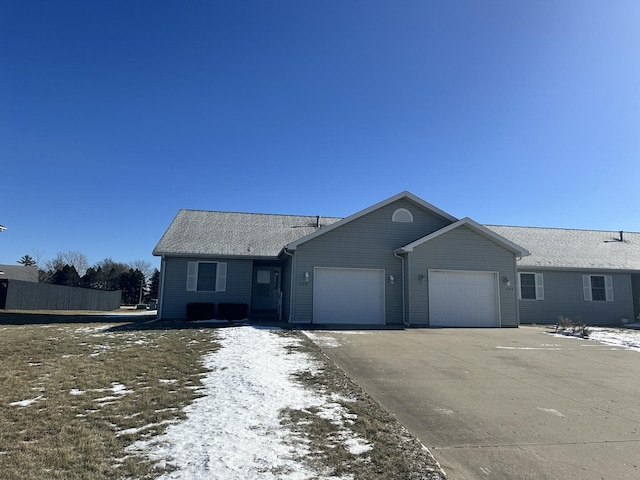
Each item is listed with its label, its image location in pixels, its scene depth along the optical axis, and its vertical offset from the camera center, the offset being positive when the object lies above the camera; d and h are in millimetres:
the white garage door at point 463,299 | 15711 -250
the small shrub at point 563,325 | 14731 -1132
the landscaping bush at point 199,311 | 16438 -892
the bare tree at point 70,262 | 62250 +3847
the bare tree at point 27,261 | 66375 +4070
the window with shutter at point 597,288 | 19375 +299
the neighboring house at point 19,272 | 40081 +1392
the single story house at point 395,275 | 15695 +702
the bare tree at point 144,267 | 66875 +3397
